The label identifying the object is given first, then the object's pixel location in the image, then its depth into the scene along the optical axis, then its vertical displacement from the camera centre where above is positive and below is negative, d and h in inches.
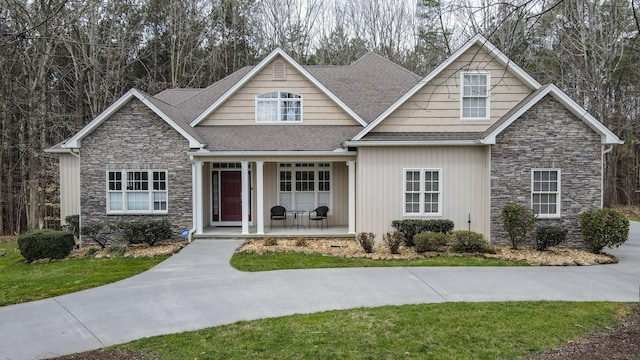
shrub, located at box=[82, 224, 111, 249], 506.0 -76.0
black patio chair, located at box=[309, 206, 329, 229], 583.9 -60.9
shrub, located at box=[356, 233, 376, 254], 454.4 -76.1
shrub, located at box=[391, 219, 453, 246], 490.6 -65.0
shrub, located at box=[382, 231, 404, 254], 452.4 -75.9
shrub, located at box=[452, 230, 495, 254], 452.4 -77.4
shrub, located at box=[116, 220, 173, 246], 498.3 -70.6
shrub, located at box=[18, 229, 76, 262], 465.7 -81.9
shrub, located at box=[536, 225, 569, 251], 460.4 -70.6
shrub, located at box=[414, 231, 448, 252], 449.7 -74.2
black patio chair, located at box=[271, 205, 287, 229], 589.5 -58.8
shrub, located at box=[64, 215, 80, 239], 558.9 -68.8
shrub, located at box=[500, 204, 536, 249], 458.6 -54.4
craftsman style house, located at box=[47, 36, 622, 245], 485.4 +25.2
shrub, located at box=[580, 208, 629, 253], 438.5 -60.6
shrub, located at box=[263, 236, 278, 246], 491.5 -82.6
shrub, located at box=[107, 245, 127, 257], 473.4 -90.1
